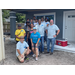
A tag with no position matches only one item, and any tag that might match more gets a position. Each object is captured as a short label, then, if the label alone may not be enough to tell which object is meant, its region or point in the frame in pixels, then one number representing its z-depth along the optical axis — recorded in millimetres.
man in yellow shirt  3832
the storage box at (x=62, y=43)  4497
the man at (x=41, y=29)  3908
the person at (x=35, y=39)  3392
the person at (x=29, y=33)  3616
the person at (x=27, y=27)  3725
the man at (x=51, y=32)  3793
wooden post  3070
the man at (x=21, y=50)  3097
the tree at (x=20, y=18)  14101
